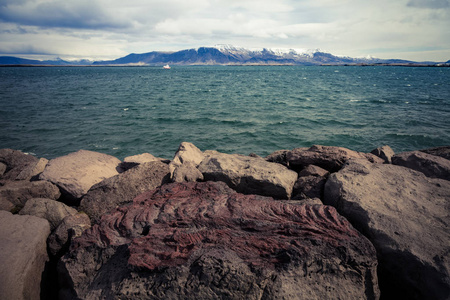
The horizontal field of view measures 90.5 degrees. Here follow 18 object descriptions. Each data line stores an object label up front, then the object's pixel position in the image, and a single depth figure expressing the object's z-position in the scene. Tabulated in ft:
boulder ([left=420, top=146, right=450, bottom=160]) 20.08
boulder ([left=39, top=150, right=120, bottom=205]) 17.62
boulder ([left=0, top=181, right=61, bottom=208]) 16.35
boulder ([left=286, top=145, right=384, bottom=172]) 20.72
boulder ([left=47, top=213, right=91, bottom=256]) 12.84
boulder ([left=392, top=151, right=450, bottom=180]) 16.66
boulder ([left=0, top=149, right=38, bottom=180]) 26.09
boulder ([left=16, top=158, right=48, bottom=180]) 21.13
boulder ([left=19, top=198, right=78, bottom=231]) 14.42
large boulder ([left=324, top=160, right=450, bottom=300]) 9.33
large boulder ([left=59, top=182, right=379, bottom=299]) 8.61
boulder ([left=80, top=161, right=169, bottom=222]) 15.71
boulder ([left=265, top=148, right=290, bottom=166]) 23.25
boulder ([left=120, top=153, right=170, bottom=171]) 22.35
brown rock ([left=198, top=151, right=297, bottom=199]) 16.02
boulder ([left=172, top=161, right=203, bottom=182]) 16.59
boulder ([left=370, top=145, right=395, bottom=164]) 23.96
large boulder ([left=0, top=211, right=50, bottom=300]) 10.30
